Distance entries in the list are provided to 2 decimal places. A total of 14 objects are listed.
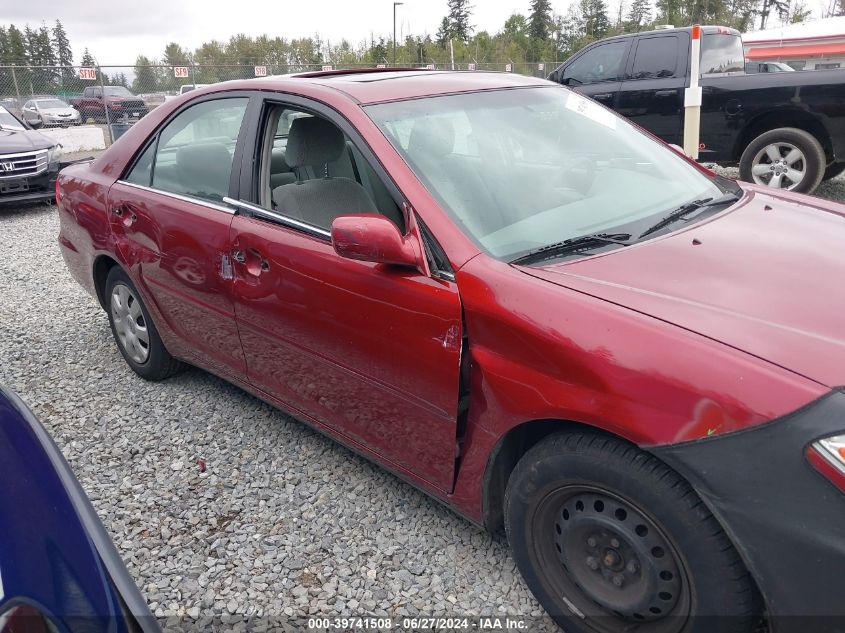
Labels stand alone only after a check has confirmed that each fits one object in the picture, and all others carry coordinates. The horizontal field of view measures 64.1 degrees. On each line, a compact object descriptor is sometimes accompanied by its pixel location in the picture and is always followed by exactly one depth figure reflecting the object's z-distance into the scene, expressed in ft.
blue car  4.06
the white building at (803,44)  117.91
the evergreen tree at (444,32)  203.10
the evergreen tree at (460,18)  230.27
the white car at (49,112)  66.90
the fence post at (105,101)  57.28
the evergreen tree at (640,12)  215.92
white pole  20.72
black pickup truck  23.26
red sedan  5.13
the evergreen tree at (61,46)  232.53
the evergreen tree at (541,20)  223.92
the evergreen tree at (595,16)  205.87
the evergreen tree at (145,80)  64.75
